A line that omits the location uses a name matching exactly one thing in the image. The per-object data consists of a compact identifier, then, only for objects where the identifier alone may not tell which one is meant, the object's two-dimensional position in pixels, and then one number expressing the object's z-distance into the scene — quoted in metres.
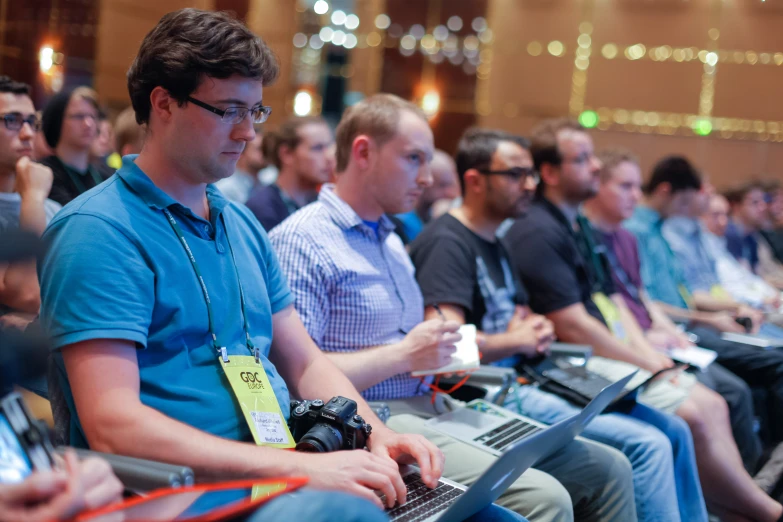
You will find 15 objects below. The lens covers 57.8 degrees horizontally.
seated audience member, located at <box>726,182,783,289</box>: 7.12
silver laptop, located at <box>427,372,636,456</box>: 1.87
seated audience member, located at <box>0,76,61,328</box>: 2.13
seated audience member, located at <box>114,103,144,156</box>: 3.57
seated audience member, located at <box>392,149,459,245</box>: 4.81
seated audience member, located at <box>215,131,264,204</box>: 5.02
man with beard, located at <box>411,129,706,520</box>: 2.27
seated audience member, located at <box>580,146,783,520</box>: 2.62
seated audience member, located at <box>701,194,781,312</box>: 5.45
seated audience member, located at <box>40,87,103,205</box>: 2.82
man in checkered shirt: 1.88
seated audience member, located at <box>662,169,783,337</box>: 4.77
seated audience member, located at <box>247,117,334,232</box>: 4.16
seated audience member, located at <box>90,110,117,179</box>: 3.36
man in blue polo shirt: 1.17
